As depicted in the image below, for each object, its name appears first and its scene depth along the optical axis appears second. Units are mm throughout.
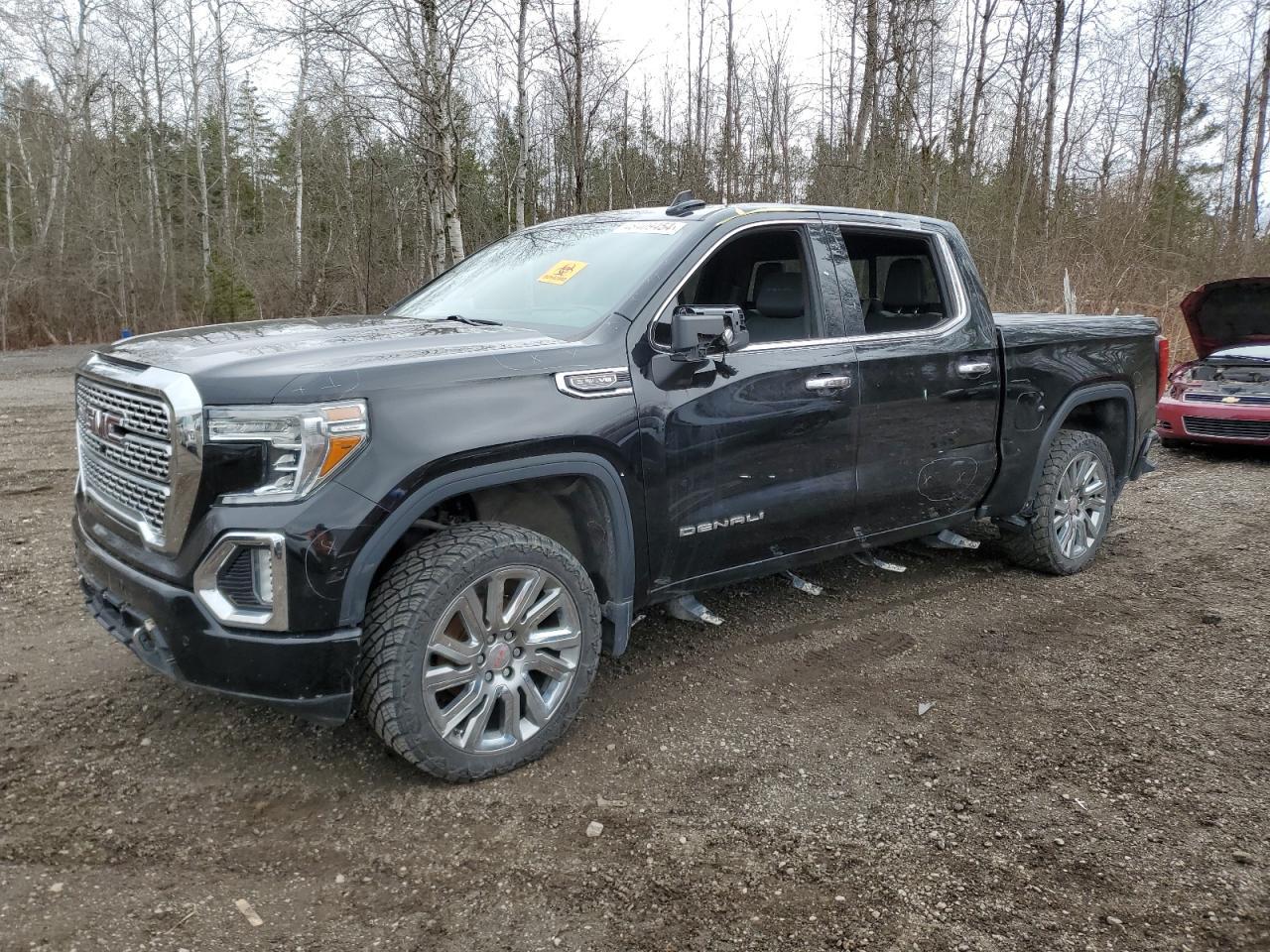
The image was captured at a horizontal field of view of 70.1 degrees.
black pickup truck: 2646
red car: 9141
